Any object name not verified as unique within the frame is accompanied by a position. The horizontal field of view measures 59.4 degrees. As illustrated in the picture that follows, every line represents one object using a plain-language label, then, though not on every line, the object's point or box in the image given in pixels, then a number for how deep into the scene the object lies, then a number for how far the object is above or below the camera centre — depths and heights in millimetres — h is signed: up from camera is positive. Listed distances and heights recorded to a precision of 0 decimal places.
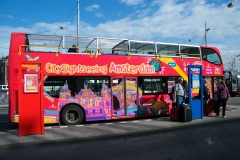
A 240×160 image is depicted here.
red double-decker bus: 7999 +380
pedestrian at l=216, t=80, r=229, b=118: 9664 -562
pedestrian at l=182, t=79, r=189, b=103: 9662 -266
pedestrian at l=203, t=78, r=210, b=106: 10742 -614
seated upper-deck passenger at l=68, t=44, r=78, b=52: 9262 +1529
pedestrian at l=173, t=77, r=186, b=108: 9031 -452
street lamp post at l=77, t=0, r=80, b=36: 17792 +5297
